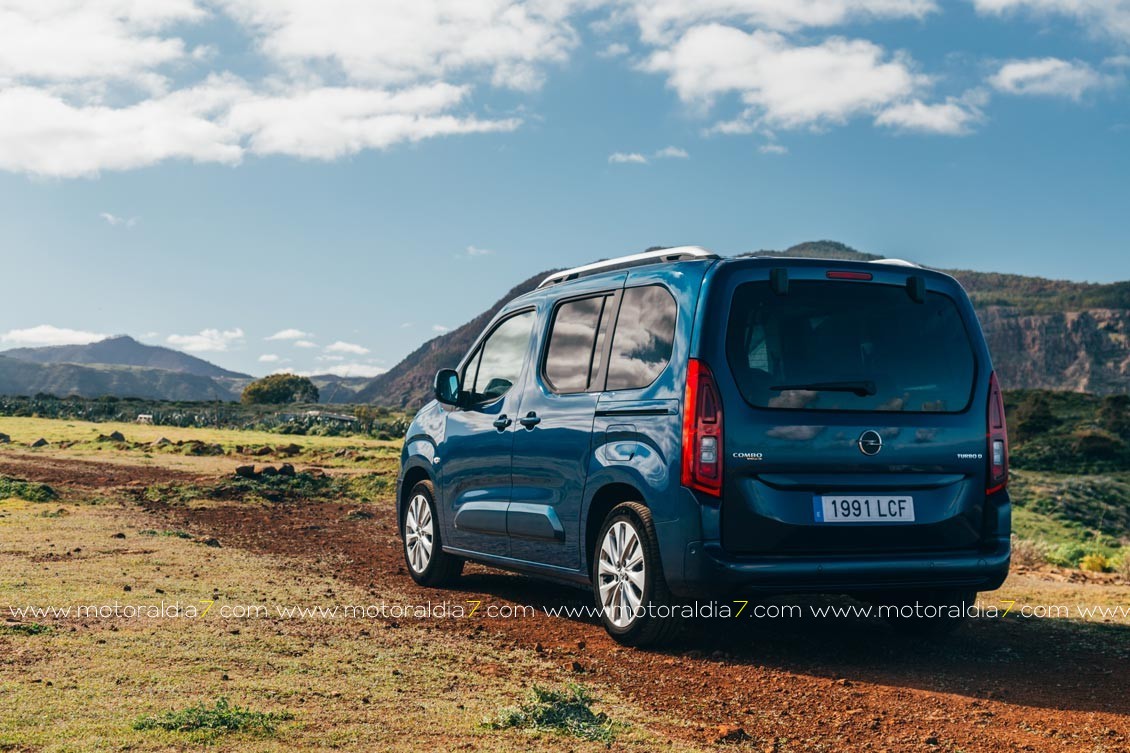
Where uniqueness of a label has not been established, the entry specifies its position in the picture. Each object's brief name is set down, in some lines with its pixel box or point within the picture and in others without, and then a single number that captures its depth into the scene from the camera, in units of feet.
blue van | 19.51
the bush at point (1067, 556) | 45.57
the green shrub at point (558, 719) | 14.87
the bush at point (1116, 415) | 183.42
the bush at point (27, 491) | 52.03
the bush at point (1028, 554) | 41.88
